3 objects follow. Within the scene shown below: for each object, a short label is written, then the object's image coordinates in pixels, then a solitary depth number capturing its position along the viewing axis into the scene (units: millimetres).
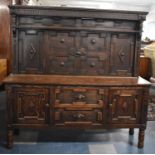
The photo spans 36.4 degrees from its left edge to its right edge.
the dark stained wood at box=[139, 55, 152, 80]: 4836
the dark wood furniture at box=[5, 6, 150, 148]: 2086
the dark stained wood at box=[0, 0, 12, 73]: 3872
